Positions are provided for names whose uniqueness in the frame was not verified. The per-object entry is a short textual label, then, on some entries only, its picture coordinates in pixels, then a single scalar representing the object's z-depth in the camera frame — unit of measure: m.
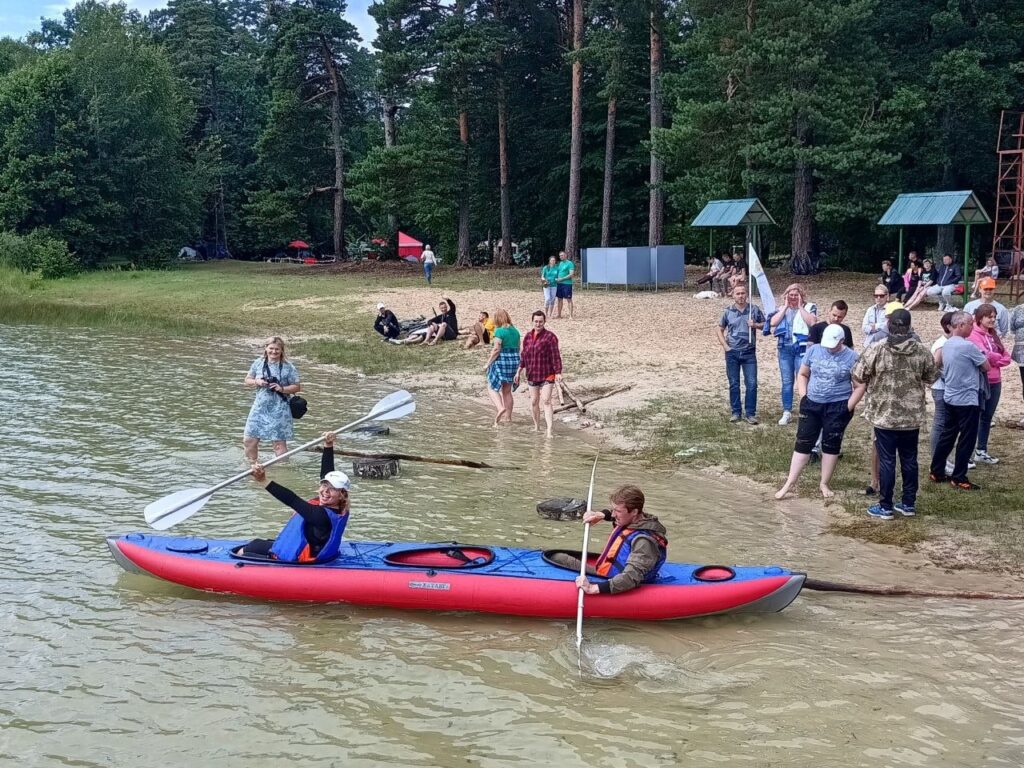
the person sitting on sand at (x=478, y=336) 19.44
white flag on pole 11.63
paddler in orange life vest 6.71
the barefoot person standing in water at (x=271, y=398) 9.83
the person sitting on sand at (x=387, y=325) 21.28
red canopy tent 49.25
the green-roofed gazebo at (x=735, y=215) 23.91
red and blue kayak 6.82
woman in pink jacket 9.01
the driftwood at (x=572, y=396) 13.93
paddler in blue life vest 7.05
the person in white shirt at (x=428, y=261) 34.34
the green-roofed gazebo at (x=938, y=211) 20.84
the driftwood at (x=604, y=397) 14.16
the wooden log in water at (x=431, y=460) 11.04
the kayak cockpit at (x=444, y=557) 7.23
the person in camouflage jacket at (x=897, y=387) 8.12
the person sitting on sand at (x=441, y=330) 20.52
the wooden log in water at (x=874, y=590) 7.09
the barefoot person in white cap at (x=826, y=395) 8.79
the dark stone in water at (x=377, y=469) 10.80
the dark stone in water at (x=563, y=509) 9.20
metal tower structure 23.12
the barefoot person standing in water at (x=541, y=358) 11.99
